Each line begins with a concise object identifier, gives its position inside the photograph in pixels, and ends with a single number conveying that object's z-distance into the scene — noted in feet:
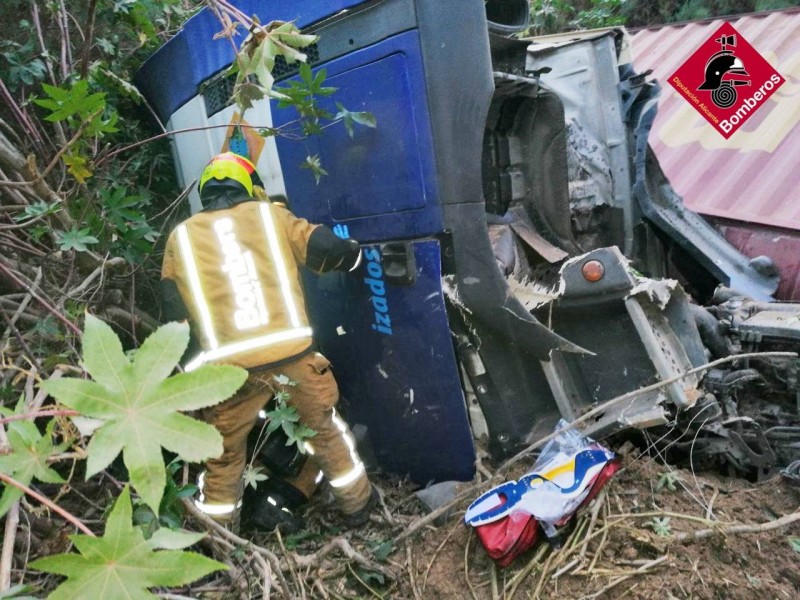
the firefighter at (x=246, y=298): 6.86
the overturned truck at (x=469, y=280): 5.97
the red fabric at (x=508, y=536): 5.46
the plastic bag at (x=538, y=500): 5.50
